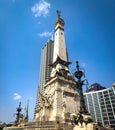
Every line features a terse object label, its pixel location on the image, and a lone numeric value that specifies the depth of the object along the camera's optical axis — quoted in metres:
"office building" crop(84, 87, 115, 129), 58.68
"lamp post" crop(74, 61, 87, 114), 15.23
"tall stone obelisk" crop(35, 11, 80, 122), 24.09
